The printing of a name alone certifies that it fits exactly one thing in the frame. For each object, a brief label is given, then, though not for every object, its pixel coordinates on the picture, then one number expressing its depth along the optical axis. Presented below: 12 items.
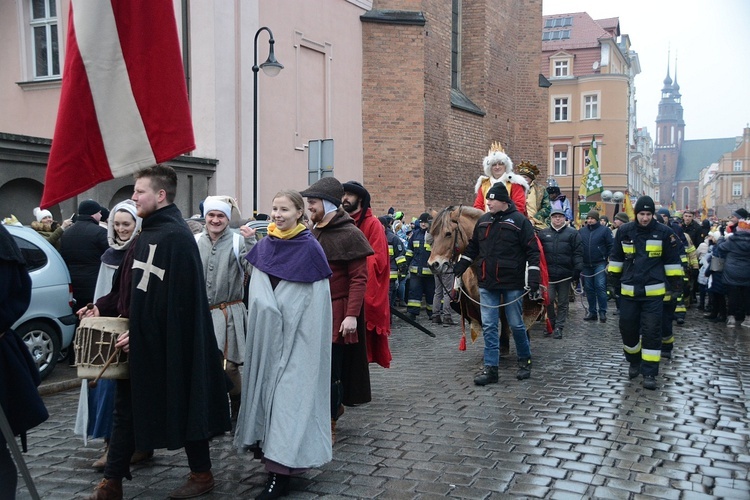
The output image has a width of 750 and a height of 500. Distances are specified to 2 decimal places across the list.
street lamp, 14.76
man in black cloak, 4.37
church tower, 167.75
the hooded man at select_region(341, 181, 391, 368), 6.52
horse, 9.29
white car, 8.32
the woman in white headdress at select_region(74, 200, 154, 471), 5.41
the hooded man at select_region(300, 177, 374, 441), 5.59
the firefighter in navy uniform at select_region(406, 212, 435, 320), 14.49
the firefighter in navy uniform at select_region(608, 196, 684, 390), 8.12
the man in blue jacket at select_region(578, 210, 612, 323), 14.10
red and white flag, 3.92
